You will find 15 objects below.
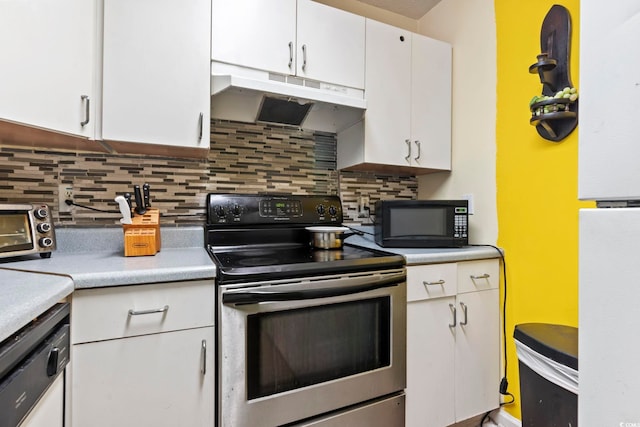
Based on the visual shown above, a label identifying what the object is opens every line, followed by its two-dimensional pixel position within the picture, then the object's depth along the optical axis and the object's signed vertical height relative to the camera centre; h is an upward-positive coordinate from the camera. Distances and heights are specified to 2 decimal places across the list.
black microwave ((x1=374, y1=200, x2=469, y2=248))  1.68 -0.04
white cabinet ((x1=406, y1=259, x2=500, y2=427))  1.43 -0.61
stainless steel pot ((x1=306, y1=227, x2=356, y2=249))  1.68 -0.11
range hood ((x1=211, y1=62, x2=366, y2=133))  1.41 +0.58
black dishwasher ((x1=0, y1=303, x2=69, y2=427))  0.58 -0.33
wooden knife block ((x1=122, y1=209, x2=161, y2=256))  1.30 -0.09
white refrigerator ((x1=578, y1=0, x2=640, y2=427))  0.44 +0.00
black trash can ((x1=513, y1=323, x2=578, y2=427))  0.98 -0.53
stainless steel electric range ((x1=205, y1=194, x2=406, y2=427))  1.09 -0.48
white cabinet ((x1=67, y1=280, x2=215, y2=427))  0.94 -0.46
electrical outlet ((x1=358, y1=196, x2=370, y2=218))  2.09 +0.06
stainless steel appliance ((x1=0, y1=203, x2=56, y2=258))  1.14 -0.07
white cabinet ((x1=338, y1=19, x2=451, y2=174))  1.76 +0.65
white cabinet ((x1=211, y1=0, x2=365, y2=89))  1.44 +0.88
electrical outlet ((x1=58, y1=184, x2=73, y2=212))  1.44 +0.08
